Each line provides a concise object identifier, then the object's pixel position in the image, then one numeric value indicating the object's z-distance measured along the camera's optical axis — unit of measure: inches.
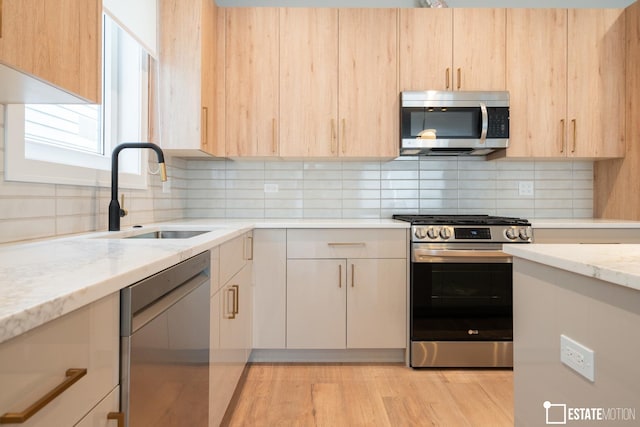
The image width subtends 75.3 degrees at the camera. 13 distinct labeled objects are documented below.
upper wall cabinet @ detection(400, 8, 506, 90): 111.1
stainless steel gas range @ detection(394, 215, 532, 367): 99.4
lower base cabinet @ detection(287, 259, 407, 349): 101.3
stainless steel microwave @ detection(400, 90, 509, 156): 108.5
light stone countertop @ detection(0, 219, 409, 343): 21.9
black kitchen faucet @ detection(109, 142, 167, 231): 71.3
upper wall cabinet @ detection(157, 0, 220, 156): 99.5
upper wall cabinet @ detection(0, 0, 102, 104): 36.3
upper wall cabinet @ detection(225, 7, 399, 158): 110.7
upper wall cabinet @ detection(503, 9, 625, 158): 112.3
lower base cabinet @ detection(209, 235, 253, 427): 65.3
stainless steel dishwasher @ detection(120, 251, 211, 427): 33.6
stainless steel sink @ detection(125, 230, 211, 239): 84.0
